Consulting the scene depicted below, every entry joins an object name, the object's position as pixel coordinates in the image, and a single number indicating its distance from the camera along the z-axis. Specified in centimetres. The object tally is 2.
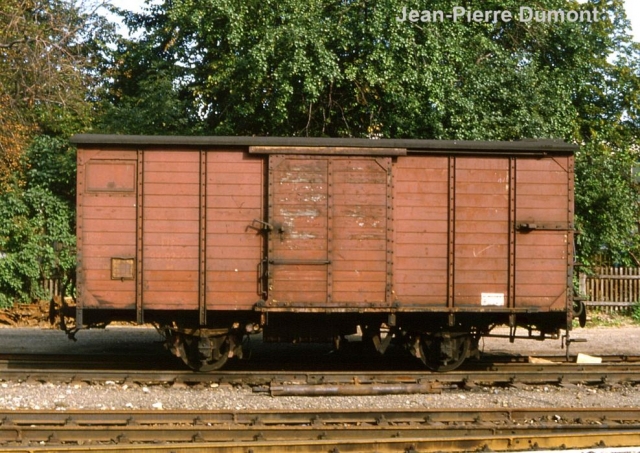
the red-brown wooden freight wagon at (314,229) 988
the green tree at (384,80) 1498
